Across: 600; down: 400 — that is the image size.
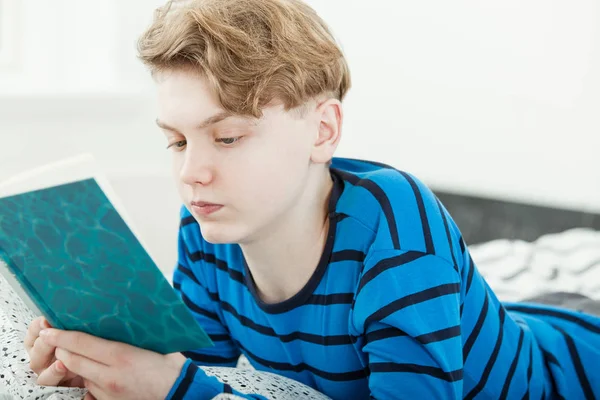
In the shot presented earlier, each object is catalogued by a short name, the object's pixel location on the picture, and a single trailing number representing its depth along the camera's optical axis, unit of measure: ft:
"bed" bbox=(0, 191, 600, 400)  4.37
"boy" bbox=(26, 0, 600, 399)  4.18
